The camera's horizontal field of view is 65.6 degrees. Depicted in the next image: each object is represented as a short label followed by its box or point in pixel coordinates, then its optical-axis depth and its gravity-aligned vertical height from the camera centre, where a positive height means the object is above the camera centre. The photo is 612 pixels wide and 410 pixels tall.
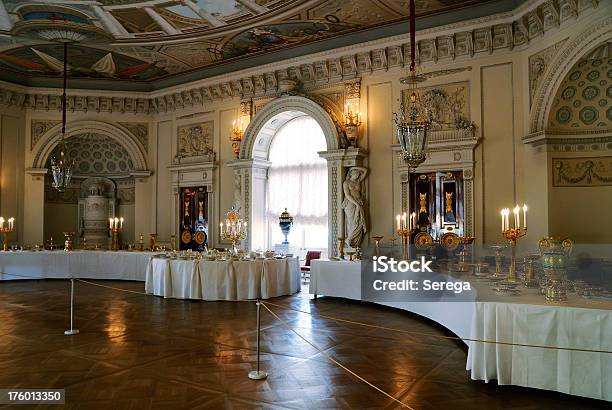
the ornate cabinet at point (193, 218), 13.22 +0.12
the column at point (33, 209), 13.55 +0.40
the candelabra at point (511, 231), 4.78 -0.10
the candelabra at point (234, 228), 9.29 -0.14
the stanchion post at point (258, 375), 4.34 -1.41
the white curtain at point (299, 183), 12.57 +1.05
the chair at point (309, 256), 11.34 -0.85
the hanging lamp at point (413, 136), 5.48 +0.99
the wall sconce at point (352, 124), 10.48 +2.15
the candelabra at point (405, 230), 7.50 -0.15
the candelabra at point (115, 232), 12.55 -0.26
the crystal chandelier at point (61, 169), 9.84 +1.15
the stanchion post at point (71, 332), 5.99 -1.39
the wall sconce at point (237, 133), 12.35 +2.31
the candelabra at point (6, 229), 11.78 -0.15
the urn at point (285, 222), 11.87 -0.01
